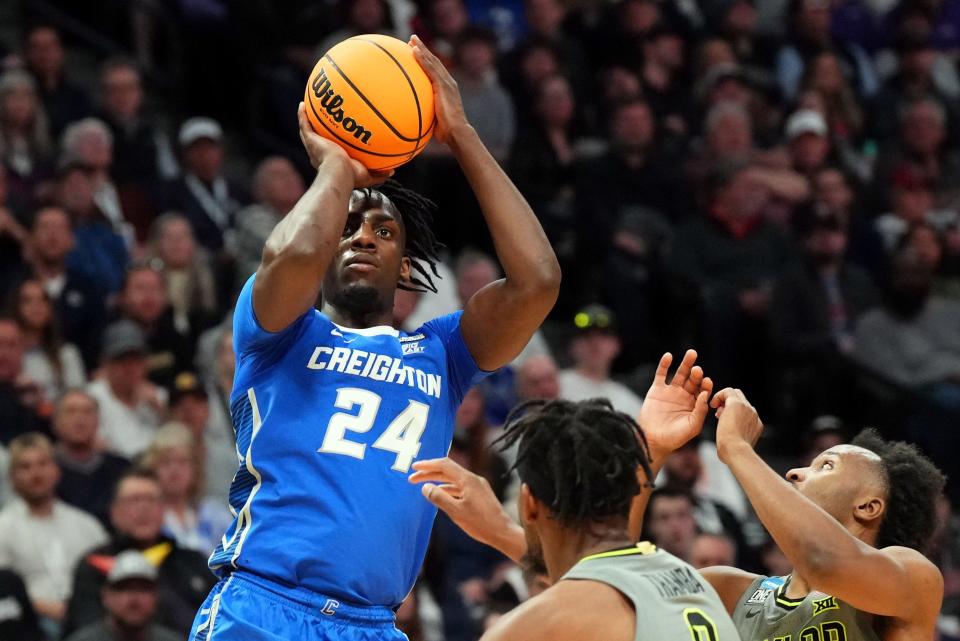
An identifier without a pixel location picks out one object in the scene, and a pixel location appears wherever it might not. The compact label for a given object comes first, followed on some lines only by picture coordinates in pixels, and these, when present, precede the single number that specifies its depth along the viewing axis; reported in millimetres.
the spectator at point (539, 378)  15959
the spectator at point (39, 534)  13458
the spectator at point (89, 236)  16450
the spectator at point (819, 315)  18262
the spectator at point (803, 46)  24259
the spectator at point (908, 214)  20948
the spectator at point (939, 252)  19530
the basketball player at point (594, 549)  5986
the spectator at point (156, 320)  15905
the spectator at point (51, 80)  18099
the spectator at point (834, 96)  23359
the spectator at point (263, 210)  16886
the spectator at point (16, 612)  12695
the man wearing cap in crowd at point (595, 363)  16981
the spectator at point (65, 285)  15864
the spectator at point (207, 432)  14978
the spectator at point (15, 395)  14460
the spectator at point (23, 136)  17117
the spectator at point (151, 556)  13179
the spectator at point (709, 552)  13908
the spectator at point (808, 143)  21424
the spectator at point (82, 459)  14310
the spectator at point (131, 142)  18044
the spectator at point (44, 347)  15087
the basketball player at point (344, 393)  7216
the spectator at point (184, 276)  16518
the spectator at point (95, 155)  17213
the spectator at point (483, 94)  19789
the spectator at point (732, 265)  18344
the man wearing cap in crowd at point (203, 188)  18153
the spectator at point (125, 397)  15209
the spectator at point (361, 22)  19952
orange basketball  7707
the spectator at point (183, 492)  14378
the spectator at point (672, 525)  14542
